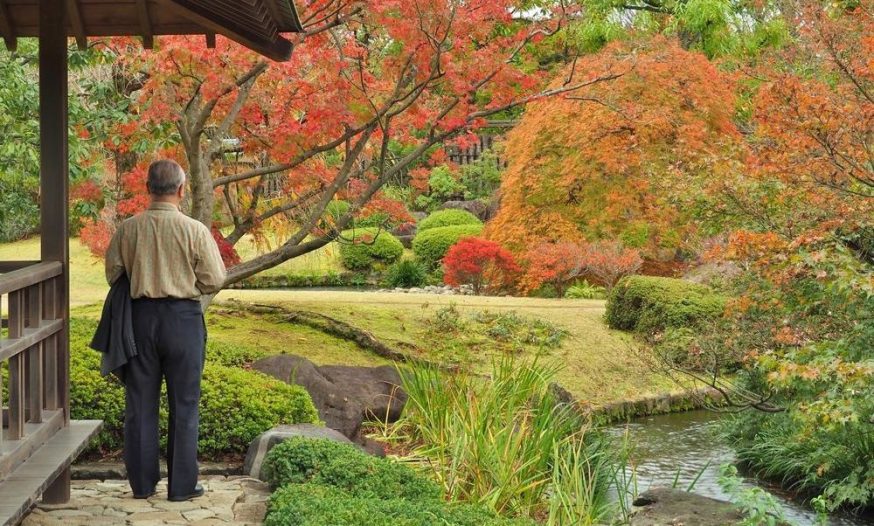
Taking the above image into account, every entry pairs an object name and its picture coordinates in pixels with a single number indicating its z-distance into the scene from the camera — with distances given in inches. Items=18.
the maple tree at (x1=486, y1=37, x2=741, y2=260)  658.2
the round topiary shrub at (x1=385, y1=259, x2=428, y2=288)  917.8
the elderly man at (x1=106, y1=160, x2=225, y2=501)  207.9
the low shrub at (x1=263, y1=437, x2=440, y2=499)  219.1
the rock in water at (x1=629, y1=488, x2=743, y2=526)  256.5
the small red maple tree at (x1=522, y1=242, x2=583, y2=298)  687.1
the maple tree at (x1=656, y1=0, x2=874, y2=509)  290.8
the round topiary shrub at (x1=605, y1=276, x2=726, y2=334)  551.5
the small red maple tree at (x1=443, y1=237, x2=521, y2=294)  738.8
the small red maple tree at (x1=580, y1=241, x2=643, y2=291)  686.5
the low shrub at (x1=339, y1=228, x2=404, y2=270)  962.7
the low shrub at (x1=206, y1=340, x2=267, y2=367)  344.5
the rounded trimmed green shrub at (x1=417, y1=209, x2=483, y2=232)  989.2
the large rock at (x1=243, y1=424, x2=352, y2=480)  253.6
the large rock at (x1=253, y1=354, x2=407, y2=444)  311.7
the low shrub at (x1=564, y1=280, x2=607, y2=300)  734.5
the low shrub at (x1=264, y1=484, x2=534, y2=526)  181.5
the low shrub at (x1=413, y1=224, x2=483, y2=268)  933.8
